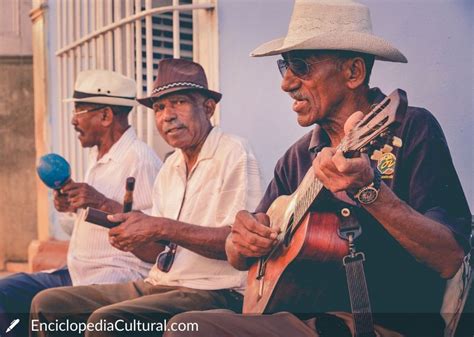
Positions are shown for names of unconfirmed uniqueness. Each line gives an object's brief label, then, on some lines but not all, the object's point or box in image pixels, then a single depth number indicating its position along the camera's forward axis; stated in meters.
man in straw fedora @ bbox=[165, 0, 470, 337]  2.72
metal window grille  5.77
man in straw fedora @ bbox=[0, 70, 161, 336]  4.58
